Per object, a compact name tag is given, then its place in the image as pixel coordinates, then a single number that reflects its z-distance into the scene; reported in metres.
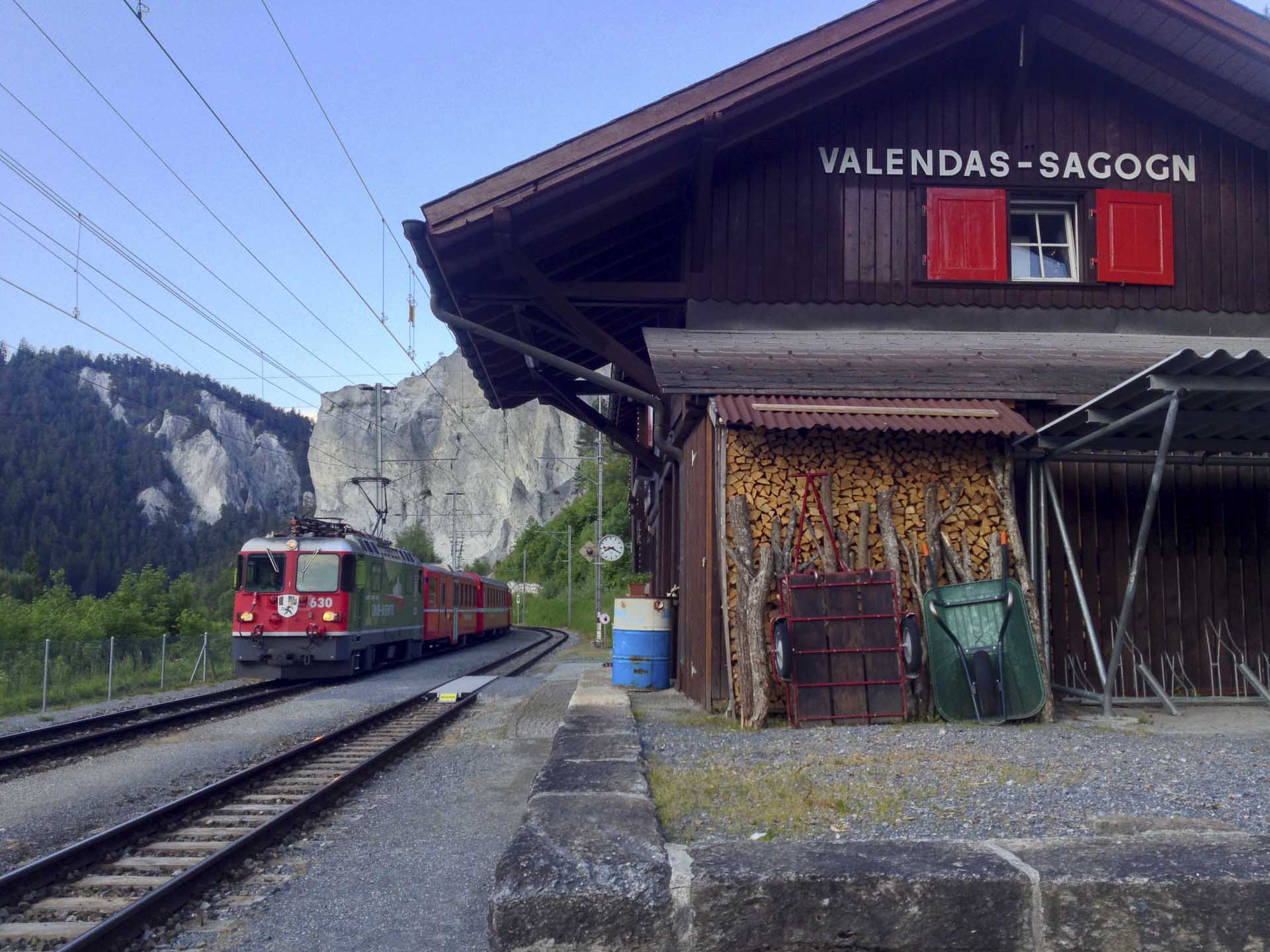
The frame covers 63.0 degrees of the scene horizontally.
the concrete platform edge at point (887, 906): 3.06
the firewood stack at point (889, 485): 8.65
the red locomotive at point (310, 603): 18.00
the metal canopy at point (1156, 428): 7.08
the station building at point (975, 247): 9.46
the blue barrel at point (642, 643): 11.32
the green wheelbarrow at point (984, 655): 7.91
